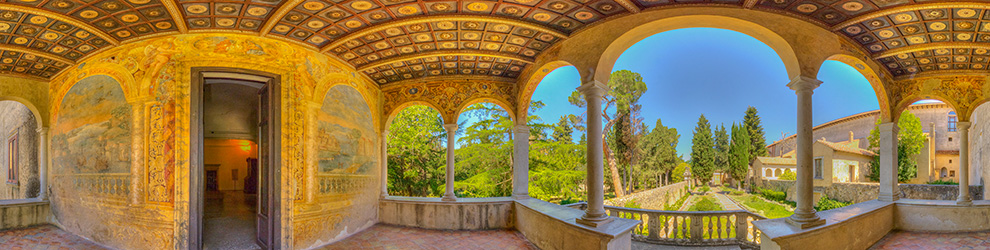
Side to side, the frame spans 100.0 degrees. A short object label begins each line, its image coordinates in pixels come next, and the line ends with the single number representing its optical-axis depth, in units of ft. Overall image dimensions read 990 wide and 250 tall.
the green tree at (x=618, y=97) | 75.51
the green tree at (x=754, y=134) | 144.69
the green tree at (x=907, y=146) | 85.15
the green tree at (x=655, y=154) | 108.06
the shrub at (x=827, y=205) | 68.90
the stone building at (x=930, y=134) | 97.40
